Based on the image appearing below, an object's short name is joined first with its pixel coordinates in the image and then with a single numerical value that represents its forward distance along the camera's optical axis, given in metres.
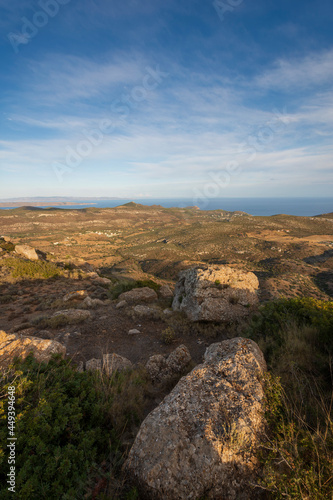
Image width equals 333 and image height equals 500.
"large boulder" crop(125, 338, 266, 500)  2.29
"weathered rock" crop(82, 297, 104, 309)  11.61
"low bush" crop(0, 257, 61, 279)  17.34
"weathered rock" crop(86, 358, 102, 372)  5.16
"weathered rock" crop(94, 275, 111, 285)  19.05
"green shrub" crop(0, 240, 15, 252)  24.53
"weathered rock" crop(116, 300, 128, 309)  11.59
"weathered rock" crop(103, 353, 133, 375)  5.70
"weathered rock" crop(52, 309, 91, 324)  9.41
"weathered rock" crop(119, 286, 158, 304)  13.03
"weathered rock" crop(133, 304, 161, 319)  10.37
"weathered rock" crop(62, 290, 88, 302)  12.73
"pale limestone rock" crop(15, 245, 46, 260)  24.36
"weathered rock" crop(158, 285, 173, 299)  15.34
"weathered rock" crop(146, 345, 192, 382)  5.40
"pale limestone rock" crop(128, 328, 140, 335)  8.81
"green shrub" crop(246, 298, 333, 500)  2.15
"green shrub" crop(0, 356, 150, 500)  2.16
